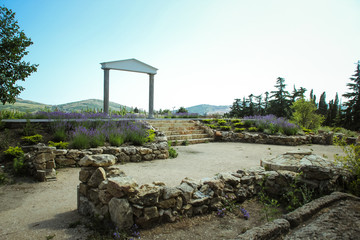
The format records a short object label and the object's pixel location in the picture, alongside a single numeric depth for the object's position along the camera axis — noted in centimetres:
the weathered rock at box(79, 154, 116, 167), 304
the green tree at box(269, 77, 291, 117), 2507
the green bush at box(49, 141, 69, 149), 578
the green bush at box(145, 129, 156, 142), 746
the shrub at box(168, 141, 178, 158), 707
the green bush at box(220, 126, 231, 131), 1176
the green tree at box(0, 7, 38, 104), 734
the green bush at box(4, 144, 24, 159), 513
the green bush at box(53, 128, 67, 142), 641
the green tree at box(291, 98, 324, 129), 1362
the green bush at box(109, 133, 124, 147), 664
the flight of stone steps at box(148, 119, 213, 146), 974
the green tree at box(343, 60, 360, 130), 2138
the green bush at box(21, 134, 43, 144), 583
